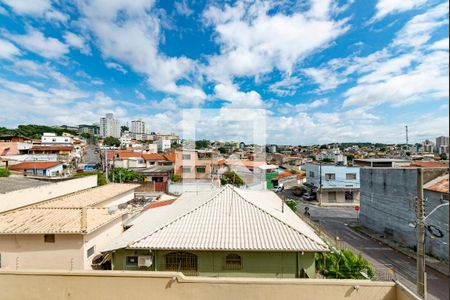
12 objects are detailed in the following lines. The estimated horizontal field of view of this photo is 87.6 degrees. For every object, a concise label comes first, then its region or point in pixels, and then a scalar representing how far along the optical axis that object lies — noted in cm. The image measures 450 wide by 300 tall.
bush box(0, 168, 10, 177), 1802
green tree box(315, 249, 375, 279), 798
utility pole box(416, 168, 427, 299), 707
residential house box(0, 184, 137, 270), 870
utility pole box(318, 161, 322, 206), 2647
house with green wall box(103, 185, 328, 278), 773
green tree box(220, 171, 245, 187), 2773
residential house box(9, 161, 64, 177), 3075
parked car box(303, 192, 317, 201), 2838
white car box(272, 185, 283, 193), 3406
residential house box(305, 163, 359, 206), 2683
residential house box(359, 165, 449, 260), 1229
